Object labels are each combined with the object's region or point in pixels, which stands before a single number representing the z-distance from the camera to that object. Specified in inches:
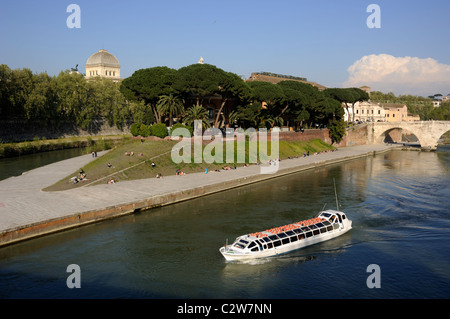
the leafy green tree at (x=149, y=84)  2918.3
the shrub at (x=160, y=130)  2682.1
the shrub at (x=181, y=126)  2711.6
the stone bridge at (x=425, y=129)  4256.9
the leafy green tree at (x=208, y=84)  2876.5
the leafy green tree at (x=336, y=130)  4296.3
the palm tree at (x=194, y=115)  2839.1
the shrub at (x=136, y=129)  2787.9
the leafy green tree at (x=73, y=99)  4192.9
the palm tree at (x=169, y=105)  2891.2
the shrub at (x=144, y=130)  2751.0
